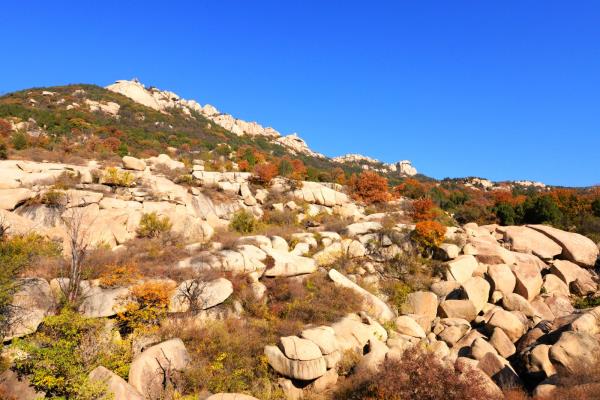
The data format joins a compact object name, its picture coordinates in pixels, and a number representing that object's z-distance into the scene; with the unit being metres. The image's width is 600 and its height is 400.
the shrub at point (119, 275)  12.03
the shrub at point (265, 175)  29.58
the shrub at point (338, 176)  35.58
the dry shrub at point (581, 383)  8.83
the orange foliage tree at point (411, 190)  37.59
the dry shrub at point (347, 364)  11.23
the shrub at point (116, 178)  22.41
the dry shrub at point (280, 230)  19.94
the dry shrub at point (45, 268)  12.02
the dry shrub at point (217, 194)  25.39
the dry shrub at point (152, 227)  17.56
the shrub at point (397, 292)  17.14
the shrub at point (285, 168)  33.69
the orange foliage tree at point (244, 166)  33.55
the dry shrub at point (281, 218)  24.09
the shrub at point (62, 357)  8.15
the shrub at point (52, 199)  18.33
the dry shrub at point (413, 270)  18.39
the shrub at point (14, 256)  9.72
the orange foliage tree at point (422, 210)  25.73
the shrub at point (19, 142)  28.77
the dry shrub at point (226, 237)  16.40
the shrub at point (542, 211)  28.88
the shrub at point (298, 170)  32.06
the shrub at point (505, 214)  30.98
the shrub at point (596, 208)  29.86
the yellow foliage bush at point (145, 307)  11.09
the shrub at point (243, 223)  21.41
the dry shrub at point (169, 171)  27.08
